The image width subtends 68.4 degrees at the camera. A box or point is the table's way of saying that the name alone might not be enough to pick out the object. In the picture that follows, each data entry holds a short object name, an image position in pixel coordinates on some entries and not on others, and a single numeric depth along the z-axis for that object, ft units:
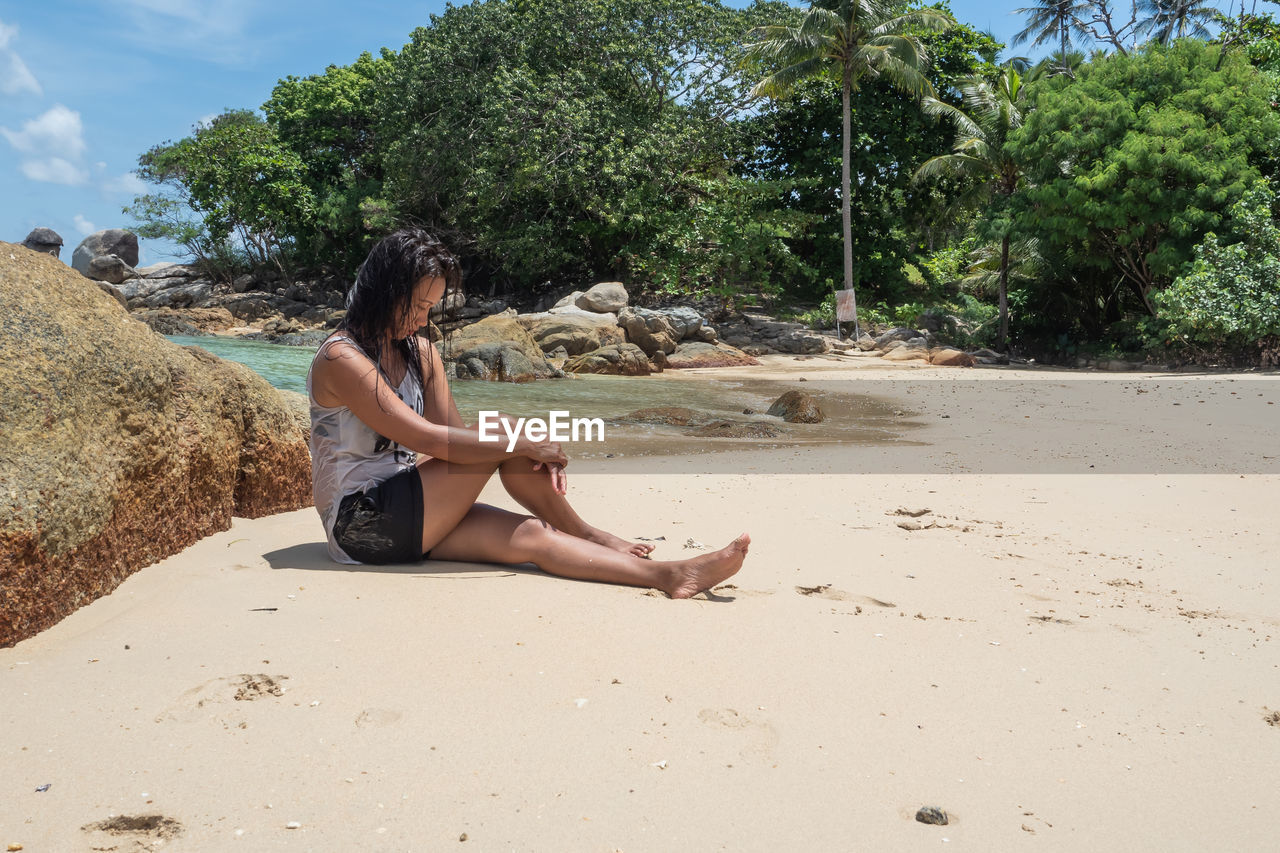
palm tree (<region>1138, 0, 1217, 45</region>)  117.91
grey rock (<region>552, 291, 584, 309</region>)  77.06
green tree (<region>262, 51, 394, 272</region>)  115.34
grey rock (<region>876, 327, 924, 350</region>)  75.56
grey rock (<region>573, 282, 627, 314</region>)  74.84
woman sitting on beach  10.61
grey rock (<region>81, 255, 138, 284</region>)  125.59
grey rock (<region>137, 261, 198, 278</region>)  129.49
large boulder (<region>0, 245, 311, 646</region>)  8.50
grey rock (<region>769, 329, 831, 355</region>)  73.87
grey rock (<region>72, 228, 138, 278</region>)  132.87
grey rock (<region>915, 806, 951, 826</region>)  6.29
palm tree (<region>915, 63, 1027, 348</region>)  76.07
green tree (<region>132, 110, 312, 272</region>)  113.70
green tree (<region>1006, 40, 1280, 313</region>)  59.31
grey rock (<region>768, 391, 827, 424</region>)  35.04
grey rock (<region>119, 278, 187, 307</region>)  119.44
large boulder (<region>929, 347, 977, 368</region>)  65.16
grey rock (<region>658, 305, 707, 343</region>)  72.02
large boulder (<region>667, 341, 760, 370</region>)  65.77
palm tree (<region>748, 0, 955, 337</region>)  75.77
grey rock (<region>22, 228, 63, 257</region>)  102.29
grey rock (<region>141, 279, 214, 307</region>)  119.75
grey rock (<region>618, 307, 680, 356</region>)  68.74
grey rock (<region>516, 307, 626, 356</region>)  65.10
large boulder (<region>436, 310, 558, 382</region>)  54.54
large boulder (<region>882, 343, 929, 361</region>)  67.62
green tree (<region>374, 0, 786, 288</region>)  82.17
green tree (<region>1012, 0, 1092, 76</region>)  127.94
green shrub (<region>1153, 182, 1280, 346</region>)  54.24
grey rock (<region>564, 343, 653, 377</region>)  60.54
